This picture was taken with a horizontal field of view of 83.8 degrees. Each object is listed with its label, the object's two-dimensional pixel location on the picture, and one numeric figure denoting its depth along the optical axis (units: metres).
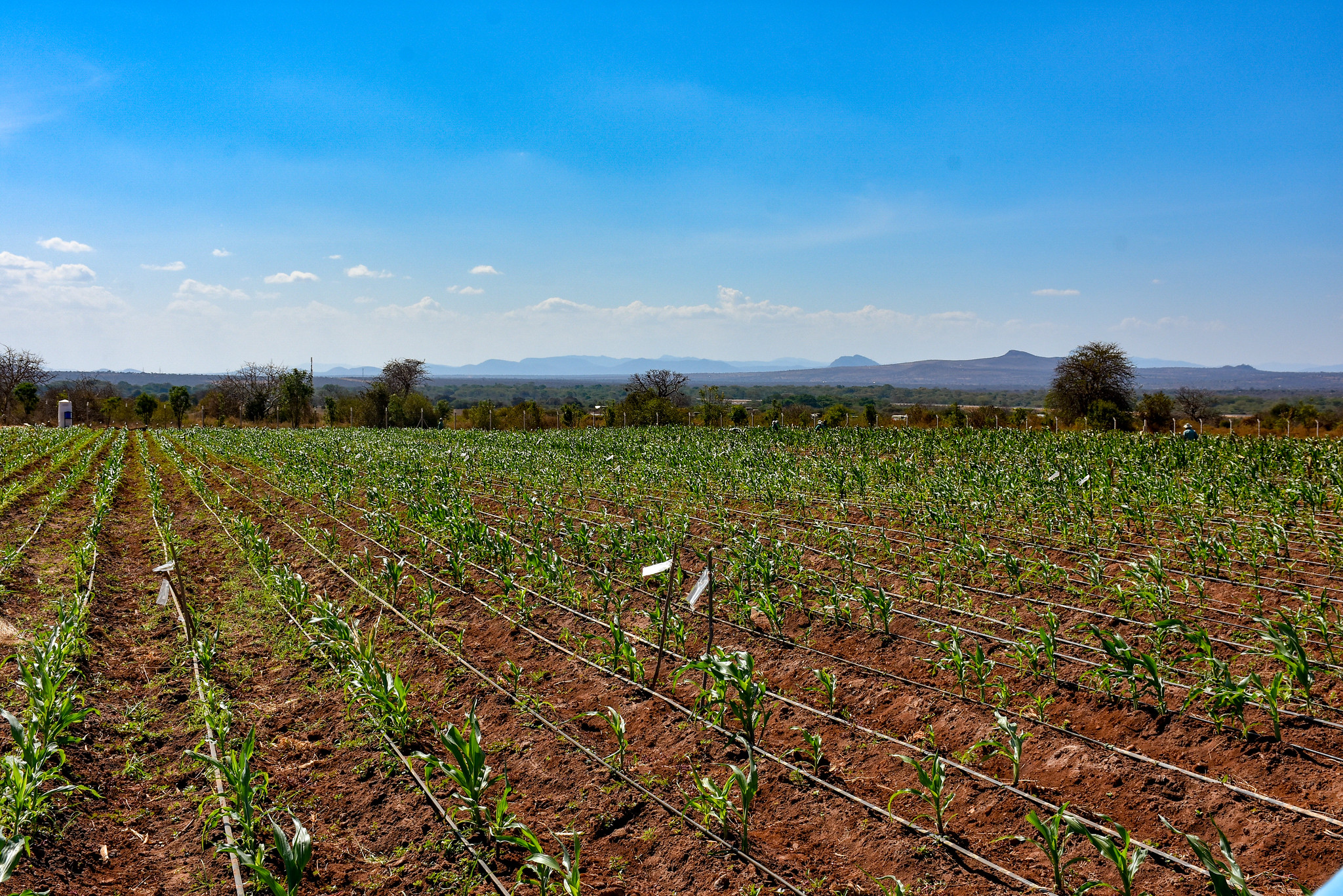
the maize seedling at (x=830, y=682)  5.02
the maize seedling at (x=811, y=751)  4.38
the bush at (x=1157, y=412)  36.69
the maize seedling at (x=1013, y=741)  4.02
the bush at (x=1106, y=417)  35.06
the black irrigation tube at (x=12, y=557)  8.70
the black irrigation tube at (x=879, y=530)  8.76
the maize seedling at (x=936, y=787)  3.64
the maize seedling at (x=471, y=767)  3.79
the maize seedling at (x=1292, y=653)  4.45
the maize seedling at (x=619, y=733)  4.40
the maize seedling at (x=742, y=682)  4.27
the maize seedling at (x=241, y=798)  3.69
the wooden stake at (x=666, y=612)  5.51
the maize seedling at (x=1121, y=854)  2.94
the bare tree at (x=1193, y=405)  41.94
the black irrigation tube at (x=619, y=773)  3.57
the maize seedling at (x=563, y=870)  3.06
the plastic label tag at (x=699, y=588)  5.14
